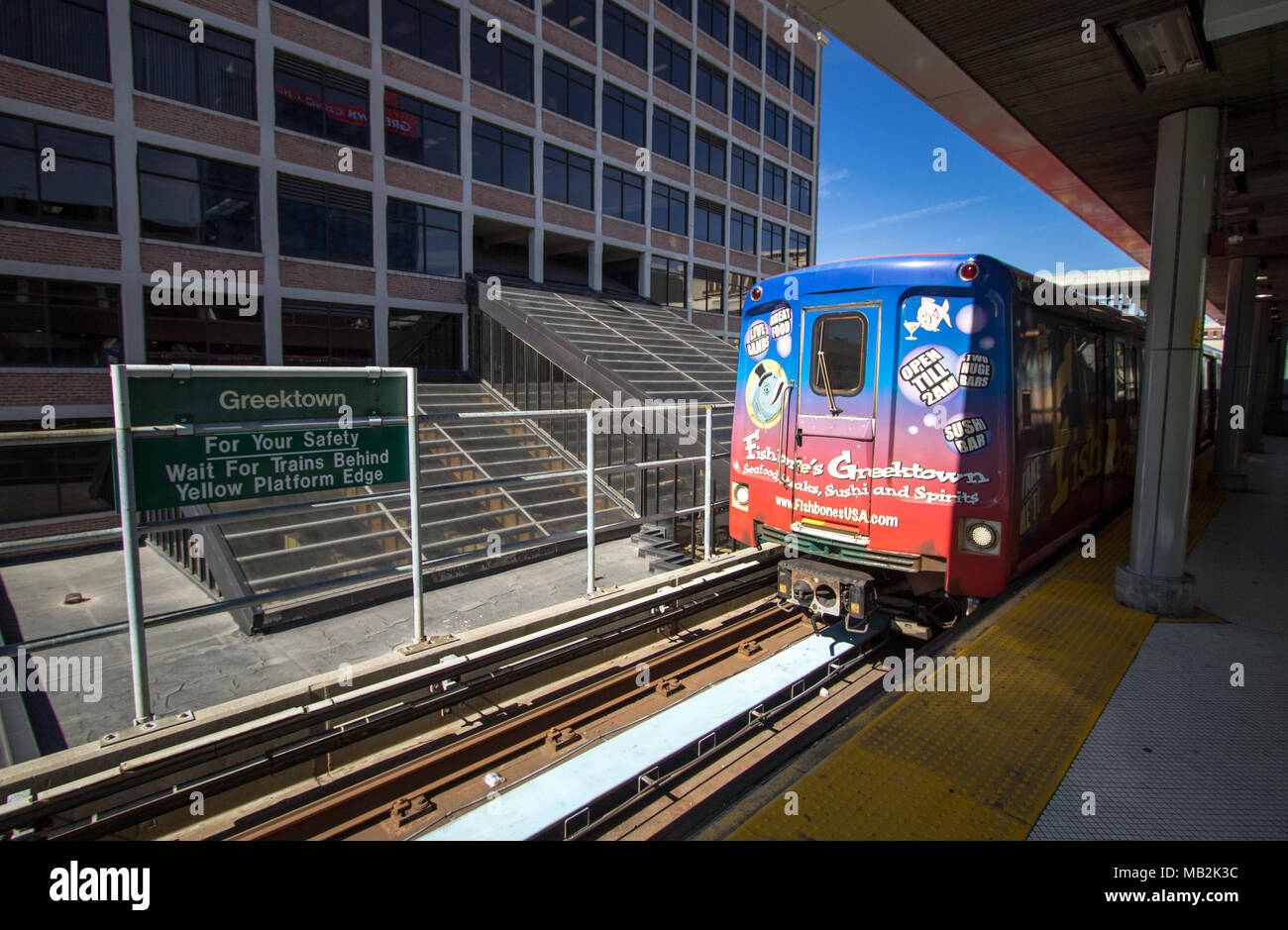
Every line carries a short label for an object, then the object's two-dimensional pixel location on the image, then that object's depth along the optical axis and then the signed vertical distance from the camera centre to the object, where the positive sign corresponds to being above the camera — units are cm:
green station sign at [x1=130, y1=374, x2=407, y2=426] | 377 +2
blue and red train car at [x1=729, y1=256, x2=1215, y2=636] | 497 -16
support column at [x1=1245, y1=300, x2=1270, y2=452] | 1822 +113
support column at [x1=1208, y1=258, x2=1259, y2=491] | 1266 +92
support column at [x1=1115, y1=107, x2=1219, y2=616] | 558 +44
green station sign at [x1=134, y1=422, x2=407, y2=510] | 378 -39
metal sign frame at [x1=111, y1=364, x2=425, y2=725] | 355 -29
